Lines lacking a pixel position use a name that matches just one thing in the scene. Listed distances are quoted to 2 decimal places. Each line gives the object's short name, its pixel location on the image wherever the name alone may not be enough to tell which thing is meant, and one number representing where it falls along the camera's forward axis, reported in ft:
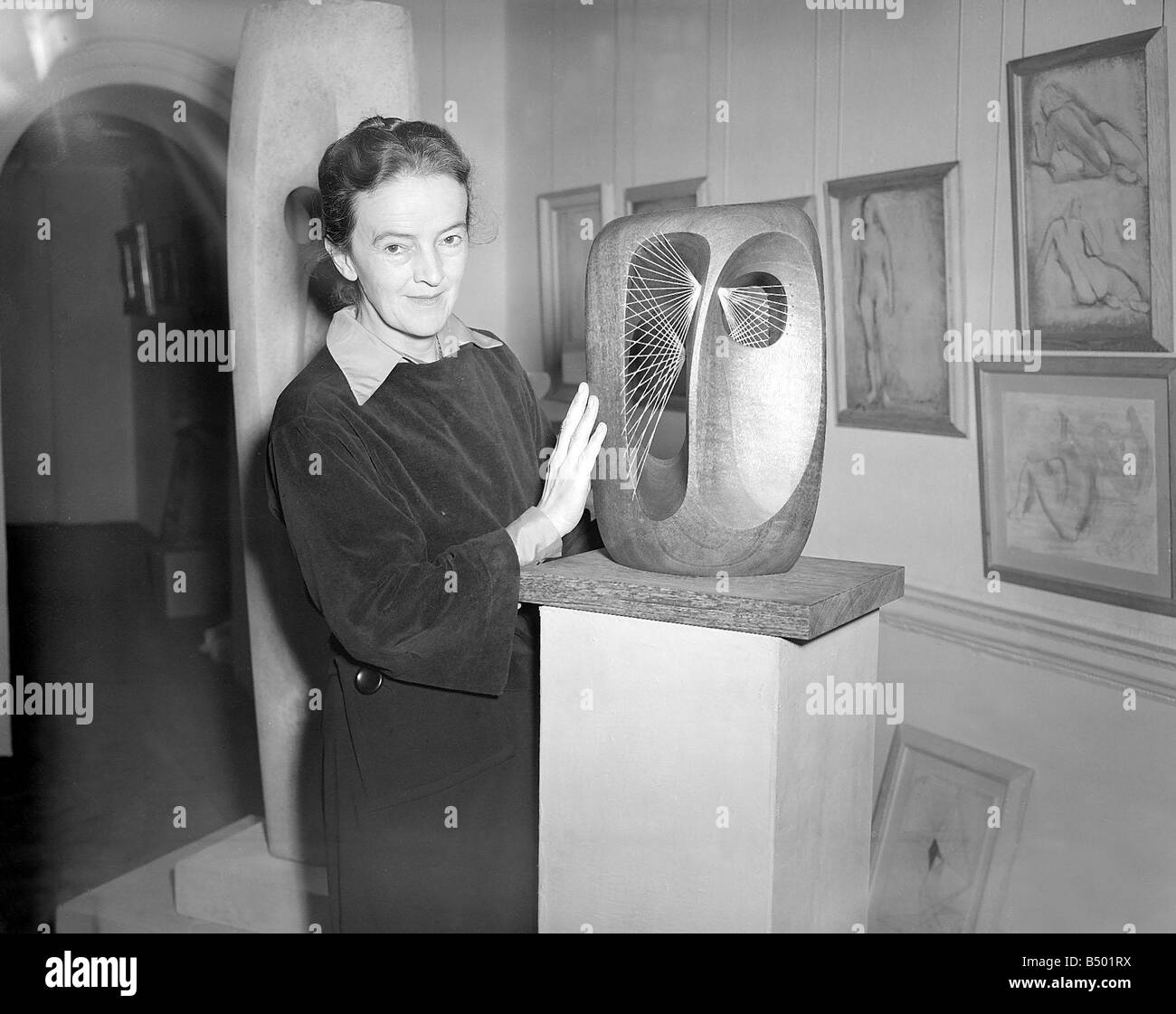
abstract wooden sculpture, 3.85
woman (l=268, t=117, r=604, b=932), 4.16
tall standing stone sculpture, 6.18
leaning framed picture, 6.88
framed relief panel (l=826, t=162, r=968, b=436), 7.00
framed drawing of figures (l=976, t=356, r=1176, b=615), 6.01
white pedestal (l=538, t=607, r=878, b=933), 3.75
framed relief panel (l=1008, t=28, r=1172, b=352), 5.76
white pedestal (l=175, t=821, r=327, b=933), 6.89
